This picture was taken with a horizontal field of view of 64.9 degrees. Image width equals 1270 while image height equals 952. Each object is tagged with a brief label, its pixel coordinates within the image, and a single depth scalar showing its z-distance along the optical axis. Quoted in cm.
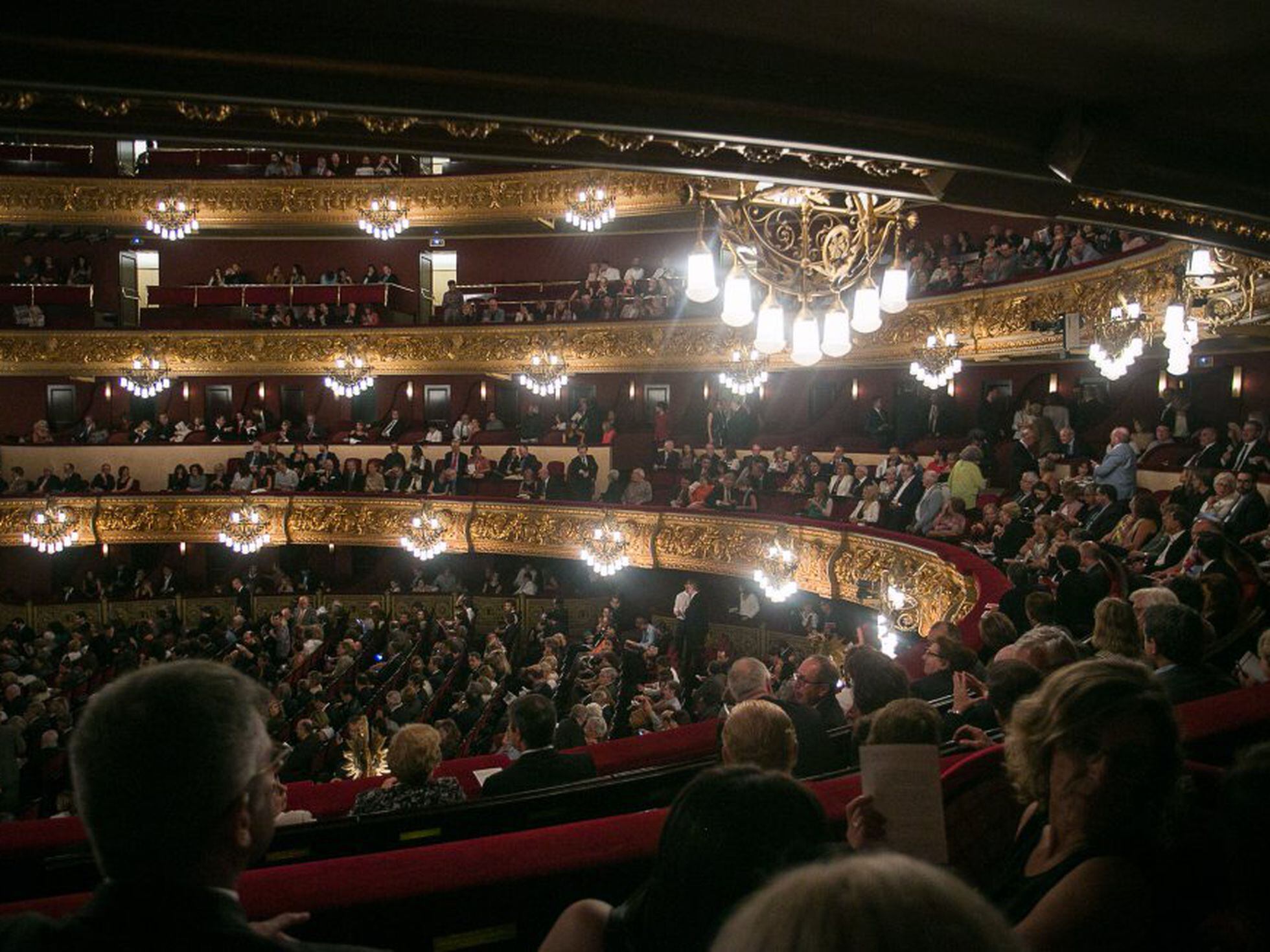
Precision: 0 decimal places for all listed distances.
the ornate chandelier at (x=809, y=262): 618
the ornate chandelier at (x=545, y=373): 2231
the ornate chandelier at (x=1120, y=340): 1170
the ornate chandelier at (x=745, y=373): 1789
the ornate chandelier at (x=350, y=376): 2381
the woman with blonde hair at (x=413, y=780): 428
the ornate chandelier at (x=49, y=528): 2312
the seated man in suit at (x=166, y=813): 137
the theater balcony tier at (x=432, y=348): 2184
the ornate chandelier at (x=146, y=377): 2423
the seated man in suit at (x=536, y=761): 436
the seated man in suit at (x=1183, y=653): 399
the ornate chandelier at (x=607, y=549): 2009
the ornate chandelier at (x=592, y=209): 2212
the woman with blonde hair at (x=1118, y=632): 482
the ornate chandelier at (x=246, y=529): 2327
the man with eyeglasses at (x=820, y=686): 493
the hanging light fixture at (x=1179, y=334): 919
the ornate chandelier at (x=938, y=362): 1606
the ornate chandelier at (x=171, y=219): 2441
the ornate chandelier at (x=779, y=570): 1644
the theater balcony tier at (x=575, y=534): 1212
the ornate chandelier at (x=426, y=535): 2269
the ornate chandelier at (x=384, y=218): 2417
